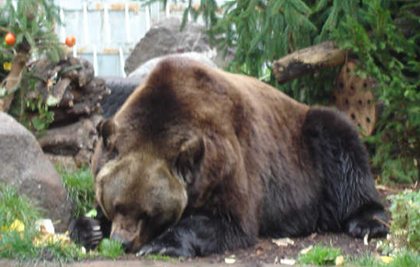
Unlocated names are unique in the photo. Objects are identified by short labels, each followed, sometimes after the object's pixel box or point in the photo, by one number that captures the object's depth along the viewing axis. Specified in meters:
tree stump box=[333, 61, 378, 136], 19.48
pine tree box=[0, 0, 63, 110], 17.36
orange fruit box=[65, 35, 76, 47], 17.86
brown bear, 13.80
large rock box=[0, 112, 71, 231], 14.96
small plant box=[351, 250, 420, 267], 12.42
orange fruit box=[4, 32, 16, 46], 17.28
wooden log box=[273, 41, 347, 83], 19.19
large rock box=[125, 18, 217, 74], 28.47
